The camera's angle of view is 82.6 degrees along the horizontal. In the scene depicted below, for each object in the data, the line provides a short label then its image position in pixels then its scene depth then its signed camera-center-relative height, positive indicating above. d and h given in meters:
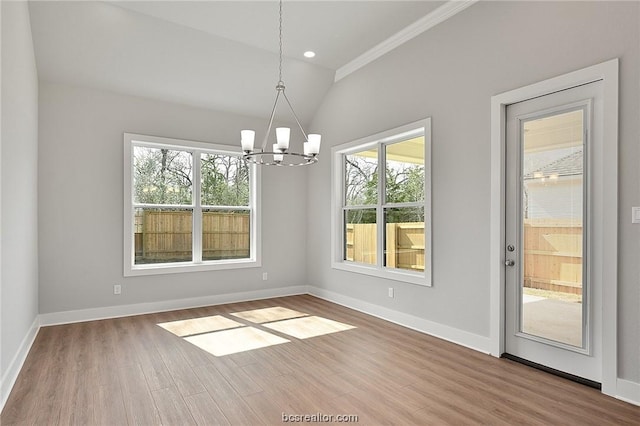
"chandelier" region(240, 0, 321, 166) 3.08 +0.59
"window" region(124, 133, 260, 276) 4.98 +0.06
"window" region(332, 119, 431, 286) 4.27 +0.09
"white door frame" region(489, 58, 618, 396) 2.59 +0.07
